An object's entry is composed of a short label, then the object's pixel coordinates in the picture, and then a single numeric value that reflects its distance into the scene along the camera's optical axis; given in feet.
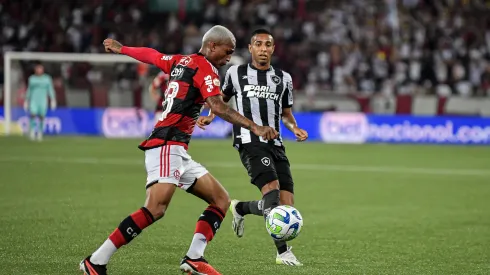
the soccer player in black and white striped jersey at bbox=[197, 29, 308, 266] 56.80
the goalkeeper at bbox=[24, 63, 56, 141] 165.68
